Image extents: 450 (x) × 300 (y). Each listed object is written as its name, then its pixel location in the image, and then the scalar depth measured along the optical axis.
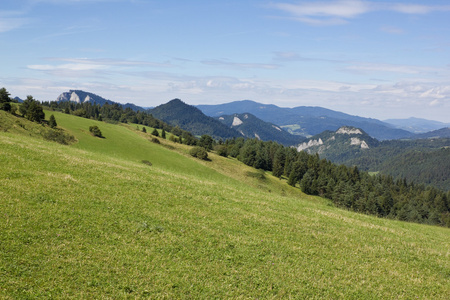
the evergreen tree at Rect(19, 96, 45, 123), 76.21
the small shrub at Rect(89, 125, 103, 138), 88.76
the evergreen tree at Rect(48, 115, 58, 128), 79.44
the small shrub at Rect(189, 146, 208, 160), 102.25
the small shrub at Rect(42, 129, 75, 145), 57.47
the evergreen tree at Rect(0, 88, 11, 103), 73.62
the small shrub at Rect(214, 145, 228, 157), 139.81
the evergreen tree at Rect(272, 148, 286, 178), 141.00
